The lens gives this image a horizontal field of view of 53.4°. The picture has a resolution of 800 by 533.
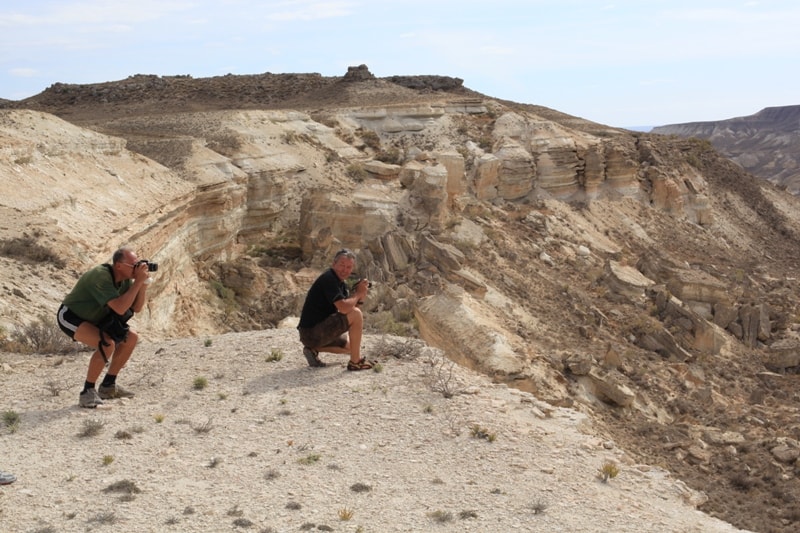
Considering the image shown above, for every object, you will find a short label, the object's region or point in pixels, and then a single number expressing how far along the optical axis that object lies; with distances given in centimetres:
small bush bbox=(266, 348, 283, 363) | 816
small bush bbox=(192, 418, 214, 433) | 644
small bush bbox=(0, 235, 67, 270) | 1030
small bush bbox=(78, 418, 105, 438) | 620
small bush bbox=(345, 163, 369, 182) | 2142
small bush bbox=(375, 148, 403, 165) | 2408
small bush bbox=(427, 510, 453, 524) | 525
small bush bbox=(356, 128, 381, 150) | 2545
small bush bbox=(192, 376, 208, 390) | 738
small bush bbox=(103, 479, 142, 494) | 536
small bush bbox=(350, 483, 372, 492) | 560
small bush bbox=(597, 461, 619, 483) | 611
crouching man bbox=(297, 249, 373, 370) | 770
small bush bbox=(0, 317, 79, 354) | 826
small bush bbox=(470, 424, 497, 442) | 655
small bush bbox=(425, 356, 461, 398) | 734
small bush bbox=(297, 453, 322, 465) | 598
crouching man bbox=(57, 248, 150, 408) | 660
